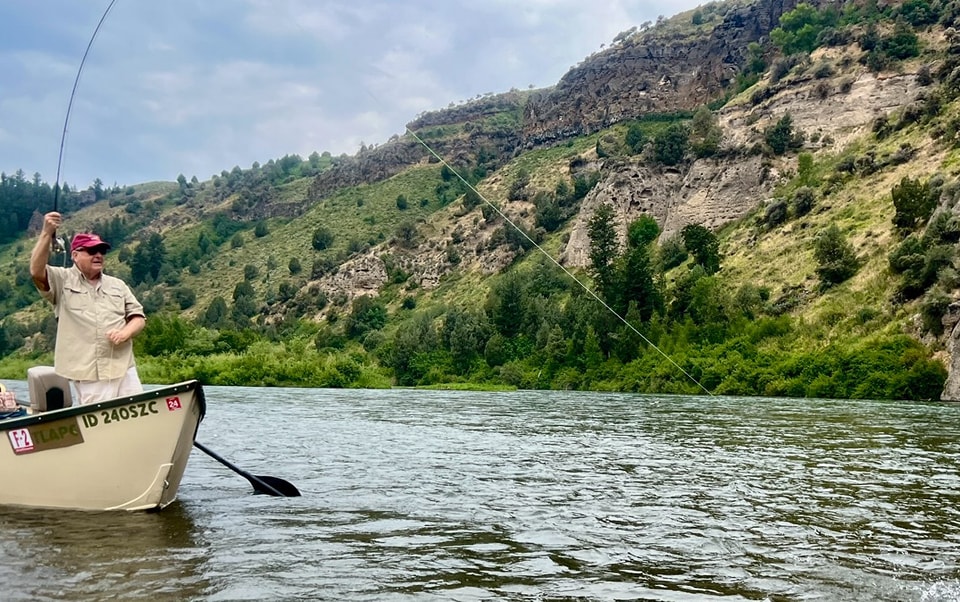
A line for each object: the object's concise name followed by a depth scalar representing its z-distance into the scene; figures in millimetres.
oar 11803
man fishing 9812
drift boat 9703
